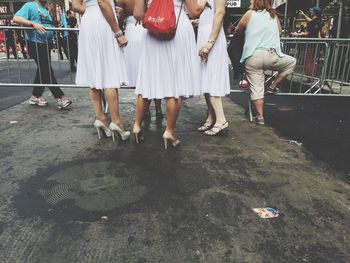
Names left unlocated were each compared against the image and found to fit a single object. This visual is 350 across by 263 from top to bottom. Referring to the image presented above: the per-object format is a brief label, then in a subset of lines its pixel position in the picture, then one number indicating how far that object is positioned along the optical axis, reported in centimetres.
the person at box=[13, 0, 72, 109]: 532
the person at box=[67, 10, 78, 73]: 1084
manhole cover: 256
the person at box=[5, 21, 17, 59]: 1287
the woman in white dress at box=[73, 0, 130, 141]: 367
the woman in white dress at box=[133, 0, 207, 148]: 351
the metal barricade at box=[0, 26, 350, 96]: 568
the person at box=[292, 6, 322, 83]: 975
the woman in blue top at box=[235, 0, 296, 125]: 459
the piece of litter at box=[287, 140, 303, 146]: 408
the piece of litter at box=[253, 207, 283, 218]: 242
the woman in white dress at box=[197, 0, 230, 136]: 394
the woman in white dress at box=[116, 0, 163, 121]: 415
